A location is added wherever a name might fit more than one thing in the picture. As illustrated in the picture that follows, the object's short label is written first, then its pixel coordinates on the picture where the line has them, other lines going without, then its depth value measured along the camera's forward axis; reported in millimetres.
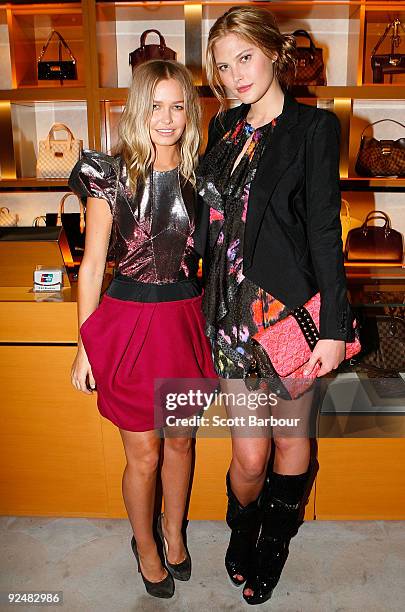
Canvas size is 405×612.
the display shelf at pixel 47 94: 2678
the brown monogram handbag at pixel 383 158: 2854
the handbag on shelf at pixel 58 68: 2861
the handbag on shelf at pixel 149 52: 2697
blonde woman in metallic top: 1718
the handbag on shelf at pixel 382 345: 2441
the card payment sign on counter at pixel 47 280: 2328
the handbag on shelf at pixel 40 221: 3109
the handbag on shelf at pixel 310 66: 2752
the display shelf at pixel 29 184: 2840
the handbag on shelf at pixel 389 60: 2785
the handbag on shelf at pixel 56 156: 2922
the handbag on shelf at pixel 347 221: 2930
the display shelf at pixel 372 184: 2822
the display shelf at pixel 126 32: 2752
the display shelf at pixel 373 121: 3045
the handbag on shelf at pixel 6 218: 3117
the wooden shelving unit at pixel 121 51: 2674
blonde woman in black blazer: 1622
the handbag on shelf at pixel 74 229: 2850
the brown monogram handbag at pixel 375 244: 2934
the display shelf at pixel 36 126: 2979
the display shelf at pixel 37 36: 2760
